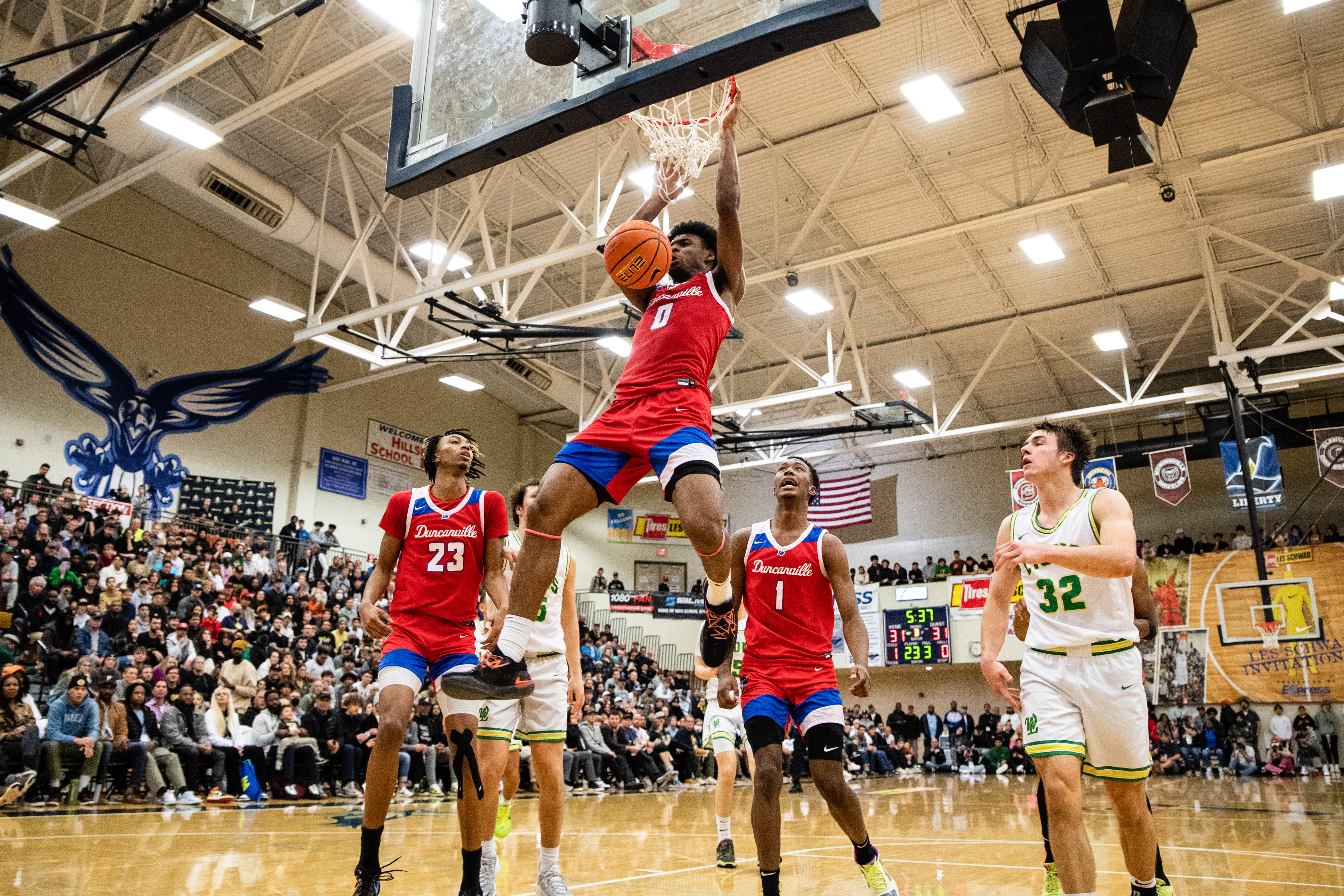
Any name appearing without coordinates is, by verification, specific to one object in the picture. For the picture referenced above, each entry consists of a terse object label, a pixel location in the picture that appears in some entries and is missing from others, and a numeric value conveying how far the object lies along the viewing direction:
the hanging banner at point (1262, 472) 20.62
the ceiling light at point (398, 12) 10.78
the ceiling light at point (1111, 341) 20.16
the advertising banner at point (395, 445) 24.88
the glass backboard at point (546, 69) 4.11
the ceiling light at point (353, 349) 17.25
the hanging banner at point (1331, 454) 20.12
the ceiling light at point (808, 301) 17.77
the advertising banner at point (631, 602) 27.69
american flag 25.45
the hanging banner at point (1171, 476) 21.67
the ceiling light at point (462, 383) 22.06
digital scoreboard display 25.67
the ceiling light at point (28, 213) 13.49
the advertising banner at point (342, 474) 23.45
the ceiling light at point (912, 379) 22.64
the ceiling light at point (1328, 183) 13.90
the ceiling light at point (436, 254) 16.23
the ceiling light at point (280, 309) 17.50
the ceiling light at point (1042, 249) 16.86
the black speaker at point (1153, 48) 8.13
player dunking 3.51
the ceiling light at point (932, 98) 12.34
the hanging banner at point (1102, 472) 19.36
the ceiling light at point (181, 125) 12.36
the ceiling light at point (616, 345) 17.52
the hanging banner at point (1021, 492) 20.55
